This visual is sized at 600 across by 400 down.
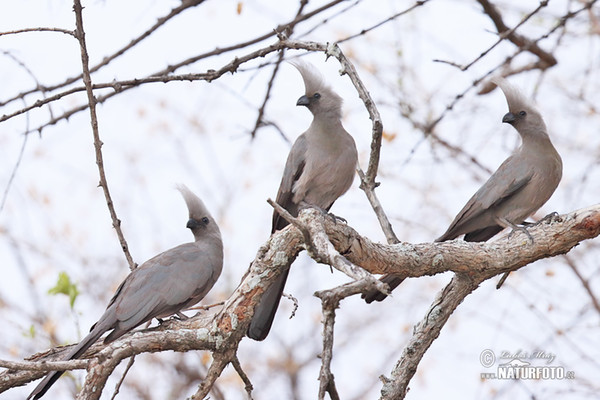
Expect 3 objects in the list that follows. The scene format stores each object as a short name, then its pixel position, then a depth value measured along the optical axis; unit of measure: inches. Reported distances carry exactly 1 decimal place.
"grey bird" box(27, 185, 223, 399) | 335.3
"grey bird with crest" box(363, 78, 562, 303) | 374.3
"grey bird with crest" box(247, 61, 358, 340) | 373.4
